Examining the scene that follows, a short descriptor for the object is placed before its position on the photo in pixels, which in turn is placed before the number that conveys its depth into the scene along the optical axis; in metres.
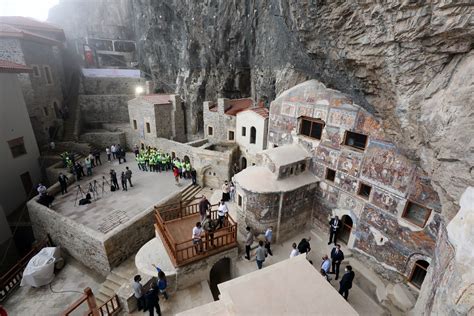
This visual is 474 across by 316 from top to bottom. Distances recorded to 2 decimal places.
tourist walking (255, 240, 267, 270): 9.27
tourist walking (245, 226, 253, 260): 10.05
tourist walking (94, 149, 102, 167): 19.64
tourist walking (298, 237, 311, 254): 9.55
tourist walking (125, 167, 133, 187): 15.77
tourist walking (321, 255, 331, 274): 8.55
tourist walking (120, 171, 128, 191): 15.64
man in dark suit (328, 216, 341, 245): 10.81
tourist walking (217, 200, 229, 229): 10.02
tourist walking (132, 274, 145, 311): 7.71
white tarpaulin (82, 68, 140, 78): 28.86
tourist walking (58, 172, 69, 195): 15.08
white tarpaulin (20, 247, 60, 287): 11.01
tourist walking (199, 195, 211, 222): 9.95
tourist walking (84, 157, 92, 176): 17.50
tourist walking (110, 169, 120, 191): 15.34
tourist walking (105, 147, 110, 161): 20.55
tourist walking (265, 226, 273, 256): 10.19
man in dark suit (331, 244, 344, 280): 9.08
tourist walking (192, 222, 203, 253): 8.67
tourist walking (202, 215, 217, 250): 8.94
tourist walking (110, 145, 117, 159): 20.43
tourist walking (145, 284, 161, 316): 7.37
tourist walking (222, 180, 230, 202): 13.87
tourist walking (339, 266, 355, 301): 7.93
